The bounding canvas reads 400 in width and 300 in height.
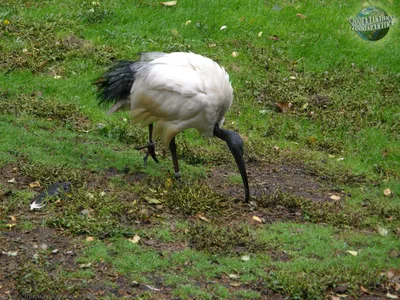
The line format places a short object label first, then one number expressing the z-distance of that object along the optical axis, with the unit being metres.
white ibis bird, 15.66
